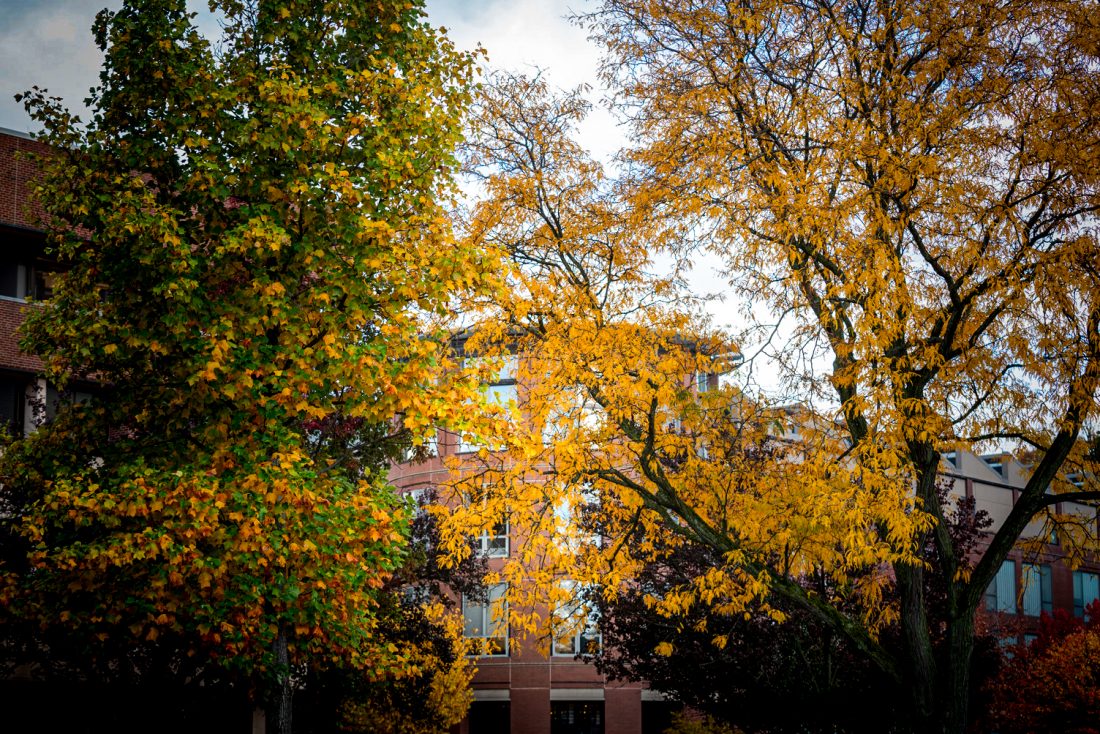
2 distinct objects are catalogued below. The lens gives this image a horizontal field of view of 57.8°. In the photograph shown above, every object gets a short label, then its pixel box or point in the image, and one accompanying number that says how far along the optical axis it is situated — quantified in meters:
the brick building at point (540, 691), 41.75
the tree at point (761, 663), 22.19
